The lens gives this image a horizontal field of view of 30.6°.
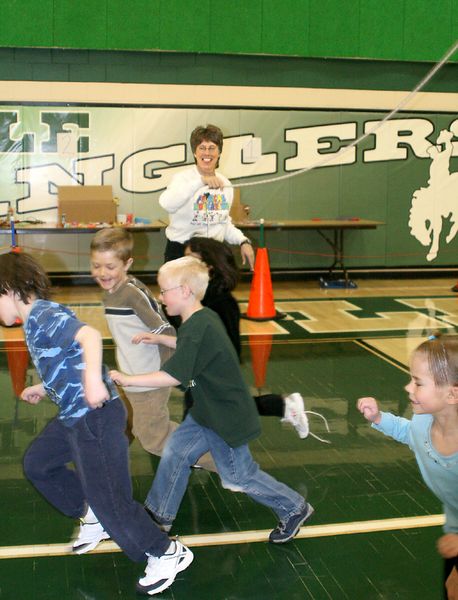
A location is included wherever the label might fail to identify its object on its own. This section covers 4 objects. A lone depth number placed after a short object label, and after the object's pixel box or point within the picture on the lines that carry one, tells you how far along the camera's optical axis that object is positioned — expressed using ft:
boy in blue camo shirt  11.34
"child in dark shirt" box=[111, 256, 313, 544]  12.90
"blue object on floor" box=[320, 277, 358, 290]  44.29
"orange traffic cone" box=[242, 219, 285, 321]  34.83
